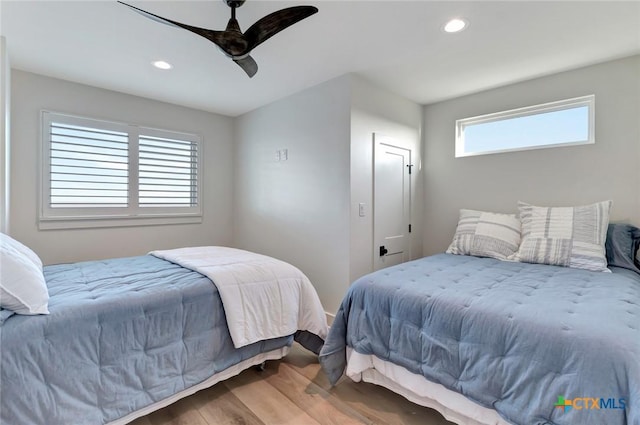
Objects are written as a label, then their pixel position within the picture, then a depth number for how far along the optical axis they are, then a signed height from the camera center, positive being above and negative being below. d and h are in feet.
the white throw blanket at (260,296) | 6.21 -1.90
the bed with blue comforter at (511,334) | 3.70 -1.86
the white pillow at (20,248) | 5.02 -0.71
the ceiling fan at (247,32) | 5.25 +3.38
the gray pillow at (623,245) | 7.36 -0.78
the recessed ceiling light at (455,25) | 6.61 +4.27
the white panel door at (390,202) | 10.09 +0.37
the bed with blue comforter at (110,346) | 4.10 -2.22
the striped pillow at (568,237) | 7.26 -0.60
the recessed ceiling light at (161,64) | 8.61 +4.29
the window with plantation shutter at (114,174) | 9.87 +1.34
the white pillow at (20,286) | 4.20 -1.12
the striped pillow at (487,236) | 8.57 -0.68
